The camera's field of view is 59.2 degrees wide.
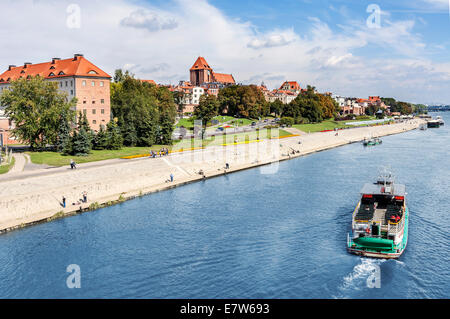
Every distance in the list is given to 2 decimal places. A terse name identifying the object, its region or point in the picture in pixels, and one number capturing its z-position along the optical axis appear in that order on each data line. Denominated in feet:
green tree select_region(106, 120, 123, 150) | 215.10
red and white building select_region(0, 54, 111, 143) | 244.63
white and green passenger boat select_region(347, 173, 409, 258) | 89.71
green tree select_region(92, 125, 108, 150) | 212.64
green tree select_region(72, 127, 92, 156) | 189.67
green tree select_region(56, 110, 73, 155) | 190.80
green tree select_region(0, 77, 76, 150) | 186.60
